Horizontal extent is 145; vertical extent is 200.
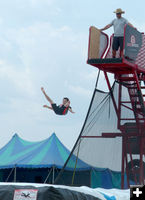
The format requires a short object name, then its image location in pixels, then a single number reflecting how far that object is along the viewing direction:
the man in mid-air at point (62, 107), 24.54
